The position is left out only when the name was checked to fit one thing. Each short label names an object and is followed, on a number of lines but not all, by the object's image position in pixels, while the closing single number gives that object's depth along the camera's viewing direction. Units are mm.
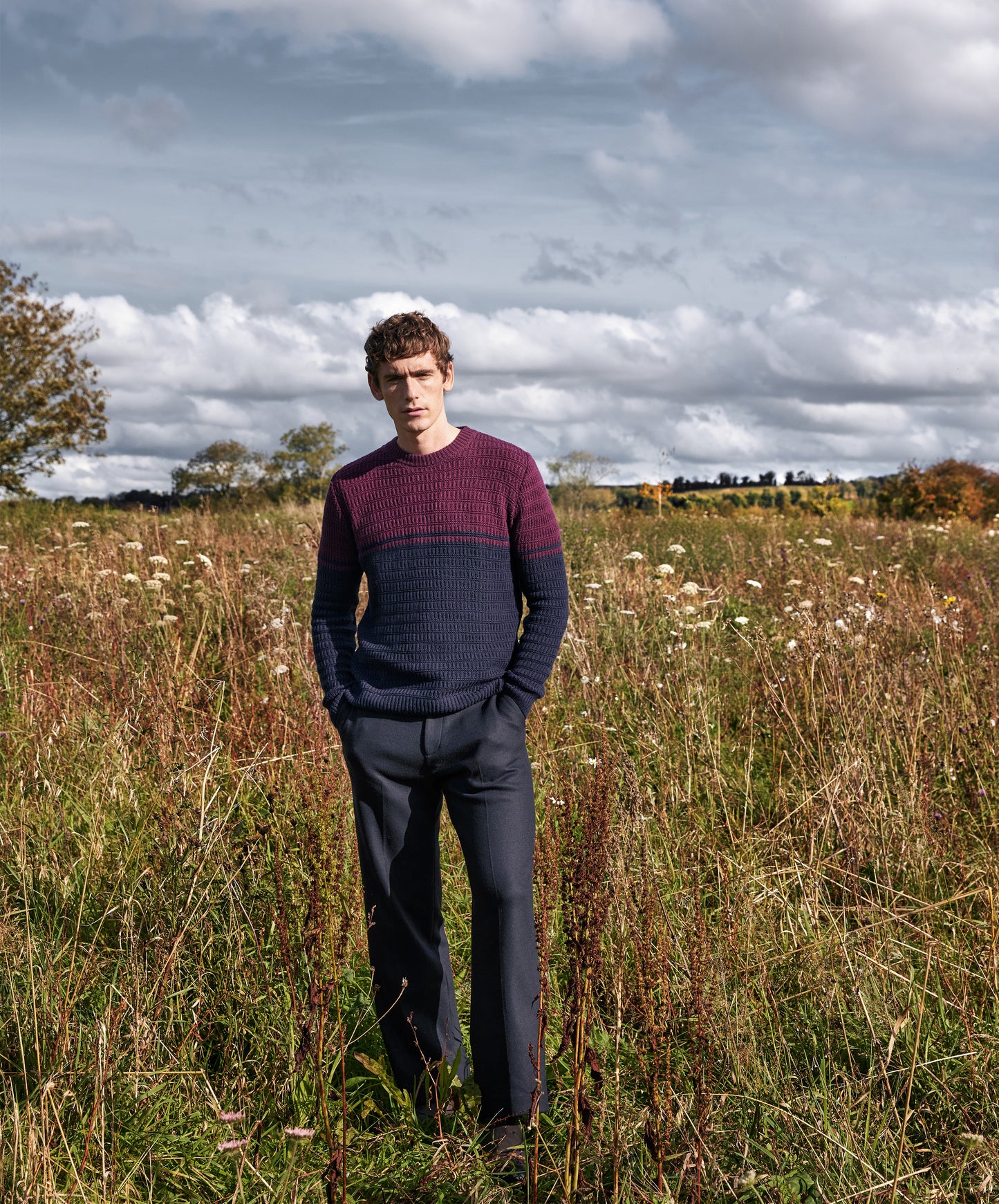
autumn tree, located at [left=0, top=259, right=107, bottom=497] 30859
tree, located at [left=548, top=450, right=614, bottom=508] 40938
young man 2551
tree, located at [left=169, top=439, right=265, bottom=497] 55094
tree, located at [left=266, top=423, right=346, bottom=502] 56419
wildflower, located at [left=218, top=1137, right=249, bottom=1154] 2045
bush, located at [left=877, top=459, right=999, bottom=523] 25125
